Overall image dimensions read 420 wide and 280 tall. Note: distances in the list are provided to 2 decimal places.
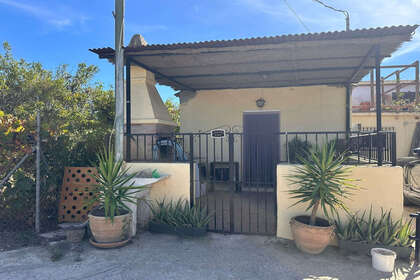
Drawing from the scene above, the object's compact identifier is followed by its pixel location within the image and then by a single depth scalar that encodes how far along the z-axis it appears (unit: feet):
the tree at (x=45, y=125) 13.64
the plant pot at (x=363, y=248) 11.02
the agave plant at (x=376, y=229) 11.42
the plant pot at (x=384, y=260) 9.97
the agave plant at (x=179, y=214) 13.82
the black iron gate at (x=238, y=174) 19.95
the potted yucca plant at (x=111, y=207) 11.99
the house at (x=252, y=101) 13.66
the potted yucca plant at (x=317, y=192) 11.27
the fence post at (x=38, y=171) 13.64
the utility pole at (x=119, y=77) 15.14
